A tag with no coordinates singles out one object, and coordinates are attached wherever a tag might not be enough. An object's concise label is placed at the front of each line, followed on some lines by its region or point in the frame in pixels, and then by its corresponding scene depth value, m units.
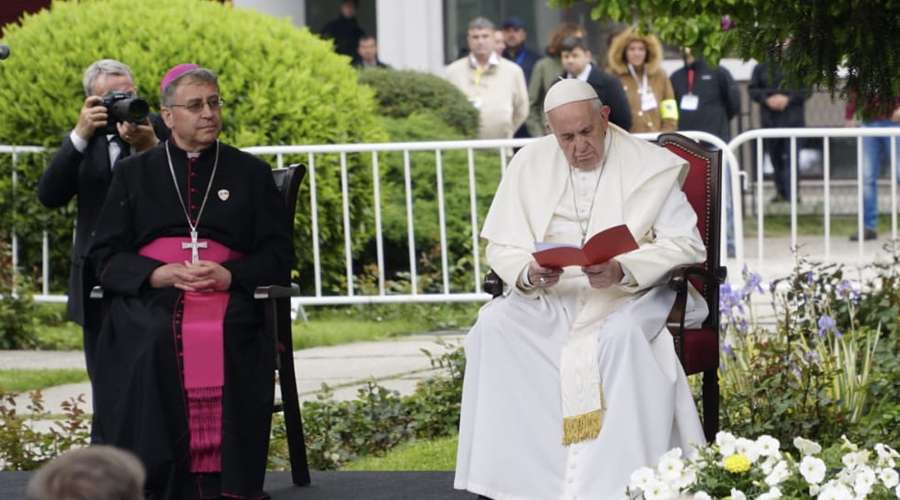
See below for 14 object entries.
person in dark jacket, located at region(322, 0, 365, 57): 39.66
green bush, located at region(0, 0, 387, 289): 23.42
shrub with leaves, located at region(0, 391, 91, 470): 15.87
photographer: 15.29
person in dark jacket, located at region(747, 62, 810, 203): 35.19
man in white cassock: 13.11
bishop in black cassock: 13.85
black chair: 14.55
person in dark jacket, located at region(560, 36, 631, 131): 23.17
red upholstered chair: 13.55
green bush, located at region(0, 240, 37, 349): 22.76
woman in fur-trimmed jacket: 28.98
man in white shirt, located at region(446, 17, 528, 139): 31.36
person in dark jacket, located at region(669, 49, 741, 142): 31.56
